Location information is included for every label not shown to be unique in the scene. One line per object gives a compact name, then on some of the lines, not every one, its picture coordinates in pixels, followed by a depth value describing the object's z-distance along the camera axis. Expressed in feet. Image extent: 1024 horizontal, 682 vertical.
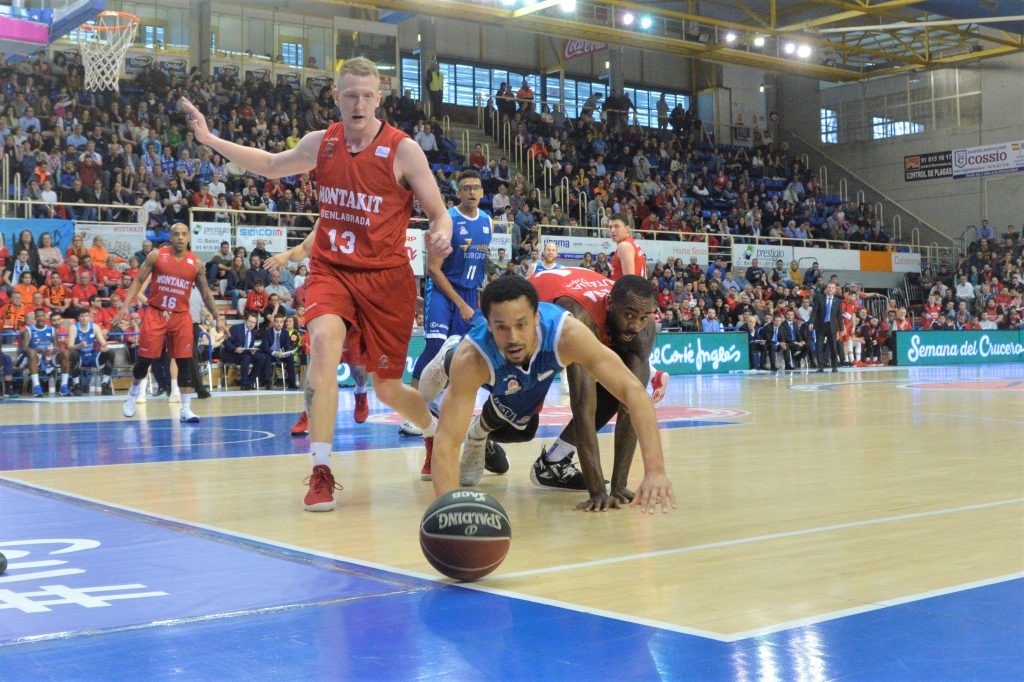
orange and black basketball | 12.21
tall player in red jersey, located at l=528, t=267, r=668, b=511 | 17.95
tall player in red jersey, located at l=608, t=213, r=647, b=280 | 31.37
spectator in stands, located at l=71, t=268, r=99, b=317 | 59.06
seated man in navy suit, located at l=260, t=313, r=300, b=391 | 60.64
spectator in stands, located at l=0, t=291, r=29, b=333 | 57.00
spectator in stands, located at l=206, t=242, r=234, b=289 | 66.44
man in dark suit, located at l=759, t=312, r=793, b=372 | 82.48
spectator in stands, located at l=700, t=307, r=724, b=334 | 83.41
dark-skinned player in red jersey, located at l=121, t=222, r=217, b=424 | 36.83
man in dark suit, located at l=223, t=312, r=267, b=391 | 60.75
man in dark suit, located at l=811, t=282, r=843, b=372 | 76.64
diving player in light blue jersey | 14.07
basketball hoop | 54.75
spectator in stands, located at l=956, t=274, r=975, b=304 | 111.65
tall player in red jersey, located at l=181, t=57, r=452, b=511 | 18.92
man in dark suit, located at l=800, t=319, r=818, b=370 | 84.43
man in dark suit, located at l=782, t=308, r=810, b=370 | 83.82
